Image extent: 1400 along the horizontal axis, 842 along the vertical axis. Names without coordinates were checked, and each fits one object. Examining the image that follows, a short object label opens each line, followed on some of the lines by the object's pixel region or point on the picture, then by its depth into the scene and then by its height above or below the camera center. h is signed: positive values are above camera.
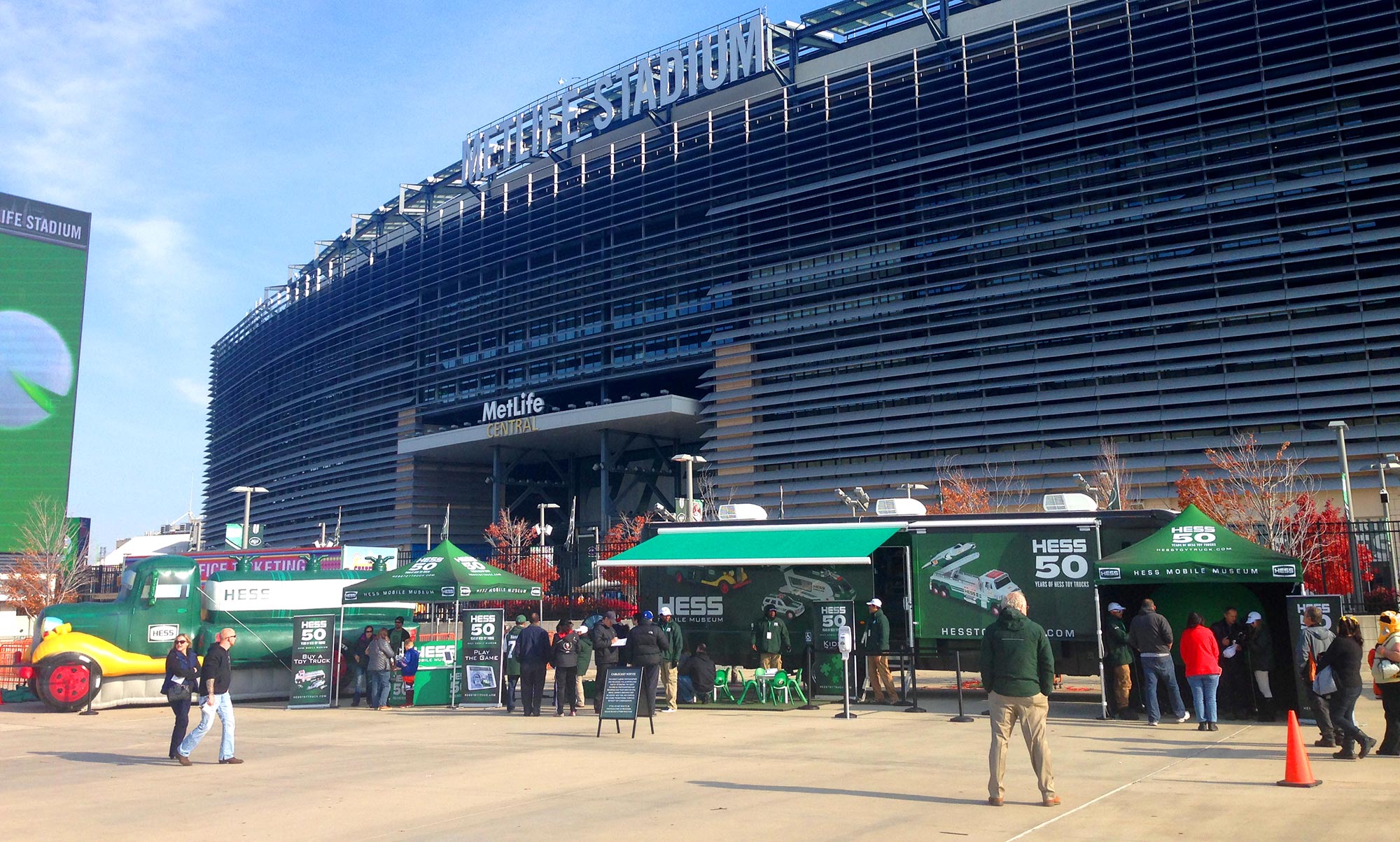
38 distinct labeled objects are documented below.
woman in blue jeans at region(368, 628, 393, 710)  19.97 -1.04
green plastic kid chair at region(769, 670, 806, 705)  18.80 -1.41
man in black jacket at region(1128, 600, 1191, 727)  15.38 -0.72
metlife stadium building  33.34 +13.06
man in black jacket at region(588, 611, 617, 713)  17.25 -0.65
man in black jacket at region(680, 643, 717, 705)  19.23 -1.22
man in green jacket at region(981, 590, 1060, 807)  9.23 -0.71
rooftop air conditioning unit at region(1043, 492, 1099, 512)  18.23 +1.62
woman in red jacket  14.65 -0.96
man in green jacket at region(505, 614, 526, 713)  19.09 -1.07
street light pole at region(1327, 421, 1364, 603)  21.42 +2.08
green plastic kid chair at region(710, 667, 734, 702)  19.39 -1.39
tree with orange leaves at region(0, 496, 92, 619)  50.09 +2.40
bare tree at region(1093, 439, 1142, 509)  32.97 +3.86
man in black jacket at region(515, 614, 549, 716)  17.97 -0.83
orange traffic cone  10.07 -1.58
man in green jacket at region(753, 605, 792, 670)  19.08 -0.58
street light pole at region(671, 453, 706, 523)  26.19 +3.11
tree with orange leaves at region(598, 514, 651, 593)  33.59 +2.23
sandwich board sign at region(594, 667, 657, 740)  14.90 -1.19
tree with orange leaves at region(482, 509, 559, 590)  33.00 +2.38
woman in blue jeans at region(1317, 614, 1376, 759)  11.62 -0.98
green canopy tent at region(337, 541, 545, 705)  20.61 +0.52
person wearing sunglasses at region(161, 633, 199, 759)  12.95 -0.81
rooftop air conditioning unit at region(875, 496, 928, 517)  19.27 +1.68
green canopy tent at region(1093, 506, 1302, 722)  15.49 +0.44
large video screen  91.69 +23.37
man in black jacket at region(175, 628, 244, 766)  12.57 -0.99
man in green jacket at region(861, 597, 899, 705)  18.39 -0.92
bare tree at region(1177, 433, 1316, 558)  29.31 +3.07
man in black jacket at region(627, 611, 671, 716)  15.70 -0.66
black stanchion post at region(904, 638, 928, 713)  17.45 -1.32
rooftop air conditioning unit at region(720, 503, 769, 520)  20.95 +1.79
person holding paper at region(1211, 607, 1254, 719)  15.83 -1.09
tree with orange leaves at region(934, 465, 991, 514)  35.19 +3.53
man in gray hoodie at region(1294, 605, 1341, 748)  12.28 -0.75
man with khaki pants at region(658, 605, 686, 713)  18.61 -0.87
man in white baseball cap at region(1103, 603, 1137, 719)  16.05 -0.93
